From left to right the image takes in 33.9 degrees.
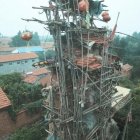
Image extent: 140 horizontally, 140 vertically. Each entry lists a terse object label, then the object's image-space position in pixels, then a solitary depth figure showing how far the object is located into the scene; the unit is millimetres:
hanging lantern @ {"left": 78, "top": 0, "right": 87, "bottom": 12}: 9902
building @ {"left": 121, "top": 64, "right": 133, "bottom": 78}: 34609
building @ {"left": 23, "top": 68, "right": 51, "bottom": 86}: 27241
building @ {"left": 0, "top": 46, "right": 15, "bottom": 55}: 60781
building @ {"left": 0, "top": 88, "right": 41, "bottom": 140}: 16891
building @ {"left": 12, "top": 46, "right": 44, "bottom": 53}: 58153
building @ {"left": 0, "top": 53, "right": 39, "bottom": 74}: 41438
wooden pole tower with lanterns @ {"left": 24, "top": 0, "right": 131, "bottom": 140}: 10475
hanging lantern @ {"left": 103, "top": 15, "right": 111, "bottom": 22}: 12087
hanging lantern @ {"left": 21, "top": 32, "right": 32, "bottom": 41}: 10870
